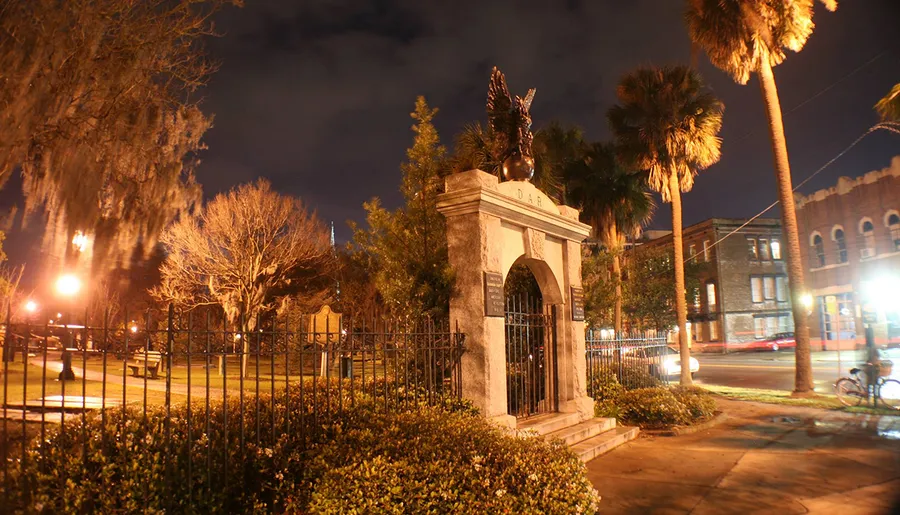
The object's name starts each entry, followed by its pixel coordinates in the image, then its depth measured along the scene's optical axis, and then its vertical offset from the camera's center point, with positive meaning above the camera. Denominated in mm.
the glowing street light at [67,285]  10781 +811
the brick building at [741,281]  47969 +2173
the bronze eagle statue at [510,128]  9070 +2846
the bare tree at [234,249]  25828 +3318
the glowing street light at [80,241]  11141 +1648
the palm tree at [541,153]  12211 +4016
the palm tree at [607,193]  22688 +4493
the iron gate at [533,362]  9562 -799
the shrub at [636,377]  13211 -1439
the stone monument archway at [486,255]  7824 +846
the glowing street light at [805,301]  16375 +153
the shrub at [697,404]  11672 -1838
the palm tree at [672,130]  18503 +5640
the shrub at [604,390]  11086 -1514
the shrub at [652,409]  11016 -1796
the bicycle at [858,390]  13352 -1941
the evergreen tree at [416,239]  8719 +1276
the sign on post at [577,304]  10289 +156
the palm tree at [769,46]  16312 +7244
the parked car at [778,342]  42375 -2445
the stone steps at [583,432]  8742 -1843
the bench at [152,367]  15544 -1066
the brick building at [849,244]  32875 +3578
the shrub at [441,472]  4723 -1295
